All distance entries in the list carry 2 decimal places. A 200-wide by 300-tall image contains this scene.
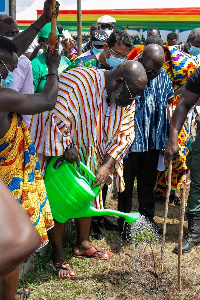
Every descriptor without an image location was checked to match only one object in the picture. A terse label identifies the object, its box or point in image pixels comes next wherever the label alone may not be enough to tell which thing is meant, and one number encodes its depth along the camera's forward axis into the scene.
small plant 3.70
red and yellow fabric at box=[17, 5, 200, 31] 15.76
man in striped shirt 3.58
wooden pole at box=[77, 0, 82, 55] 7.75
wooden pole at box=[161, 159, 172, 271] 3.73
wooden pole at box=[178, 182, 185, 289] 3.59
